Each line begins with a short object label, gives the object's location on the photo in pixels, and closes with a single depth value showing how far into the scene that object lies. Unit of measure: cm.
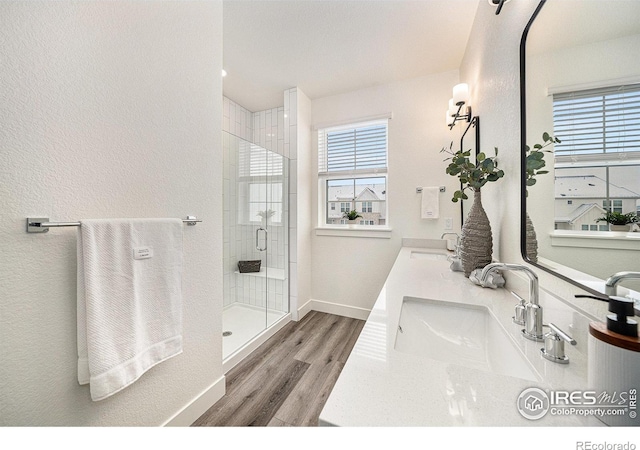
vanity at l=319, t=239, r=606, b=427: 41
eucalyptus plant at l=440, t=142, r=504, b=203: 114
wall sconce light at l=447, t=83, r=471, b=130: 176
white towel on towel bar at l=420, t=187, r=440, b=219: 228
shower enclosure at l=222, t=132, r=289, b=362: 227
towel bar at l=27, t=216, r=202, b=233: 70
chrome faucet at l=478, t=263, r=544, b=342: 65
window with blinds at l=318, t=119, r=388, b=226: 258
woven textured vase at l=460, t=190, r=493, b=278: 121
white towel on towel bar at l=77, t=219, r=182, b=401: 79
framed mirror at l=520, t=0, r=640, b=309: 49
